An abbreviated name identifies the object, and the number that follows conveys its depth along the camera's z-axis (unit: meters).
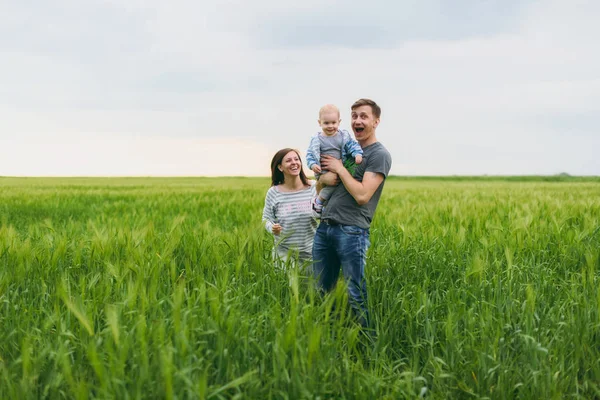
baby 3.42
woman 4.07
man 3.28
